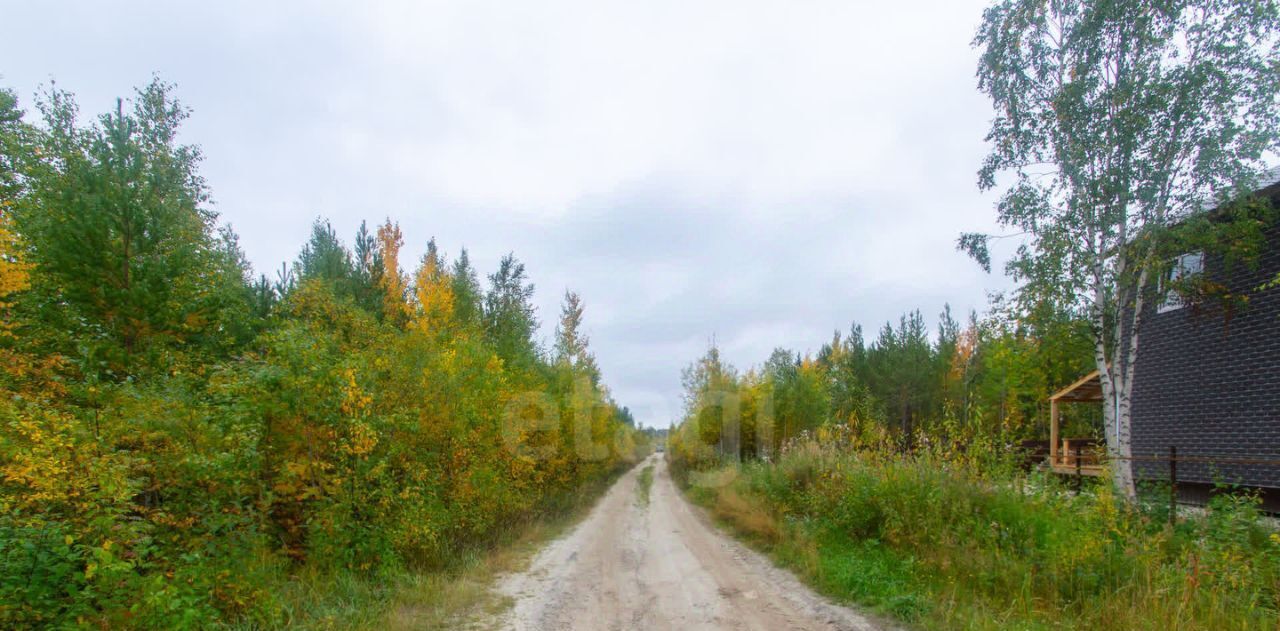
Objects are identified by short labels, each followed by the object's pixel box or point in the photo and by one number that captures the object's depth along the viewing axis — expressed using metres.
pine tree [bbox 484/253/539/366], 21.38
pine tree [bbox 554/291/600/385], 32.67
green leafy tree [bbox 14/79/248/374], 7.82
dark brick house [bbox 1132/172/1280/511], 11.07
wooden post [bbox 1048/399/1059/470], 18.23
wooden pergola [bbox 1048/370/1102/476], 17.09
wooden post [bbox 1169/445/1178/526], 7.77
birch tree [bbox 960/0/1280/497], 9.80
